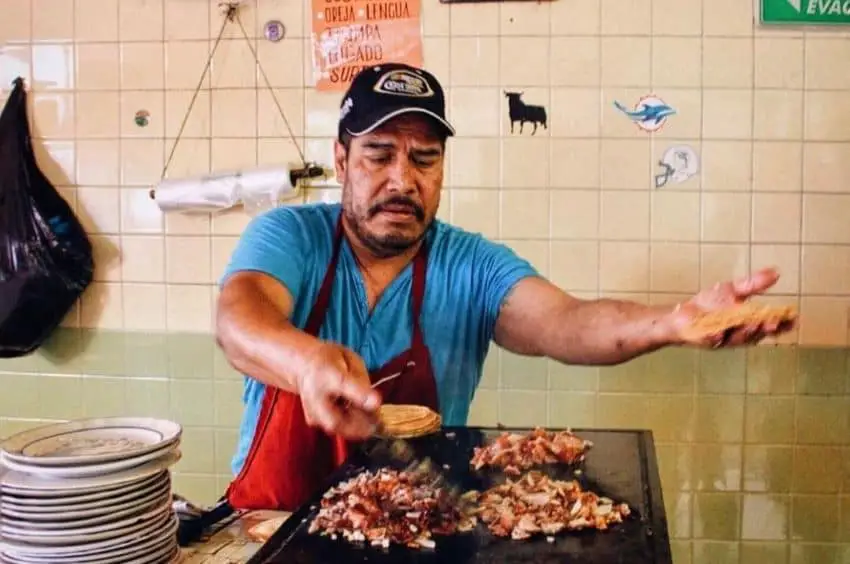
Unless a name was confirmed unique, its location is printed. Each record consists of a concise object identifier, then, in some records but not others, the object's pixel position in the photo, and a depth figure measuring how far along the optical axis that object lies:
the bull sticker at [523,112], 2.48
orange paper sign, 2.51
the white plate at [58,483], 1.12
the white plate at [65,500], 1.12
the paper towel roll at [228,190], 2.51
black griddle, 1.07
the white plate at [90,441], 1.16
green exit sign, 2.40
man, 1.52
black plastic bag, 2.53
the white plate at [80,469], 1.13
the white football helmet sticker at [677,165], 2.46
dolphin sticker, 2.46
